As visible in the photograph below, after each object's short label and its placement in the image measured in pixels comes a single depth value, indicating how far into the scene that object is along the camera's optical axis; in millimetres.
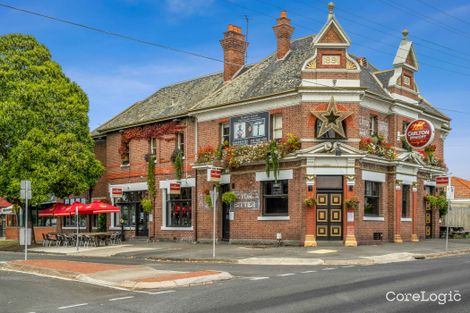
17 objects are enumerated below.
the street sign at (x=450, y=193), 26547
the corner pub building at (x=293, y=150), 27219
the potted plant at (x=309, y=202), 26547
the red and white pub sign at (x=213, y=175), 25875
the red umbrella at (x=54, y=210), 33875
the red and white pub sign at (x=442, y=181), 29480
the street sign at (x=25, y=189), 22531
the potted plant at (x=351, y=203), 26750
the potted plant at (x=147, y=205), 34375
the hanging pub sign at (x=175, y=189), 32406
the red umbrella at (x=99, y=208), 31328
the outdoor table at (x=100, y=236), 31278
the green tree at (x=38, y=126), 31266
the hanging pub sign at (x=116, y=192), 34125
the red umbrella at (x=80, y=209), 31403
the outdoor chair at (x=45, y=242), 34344
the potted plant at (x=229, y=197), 29688
